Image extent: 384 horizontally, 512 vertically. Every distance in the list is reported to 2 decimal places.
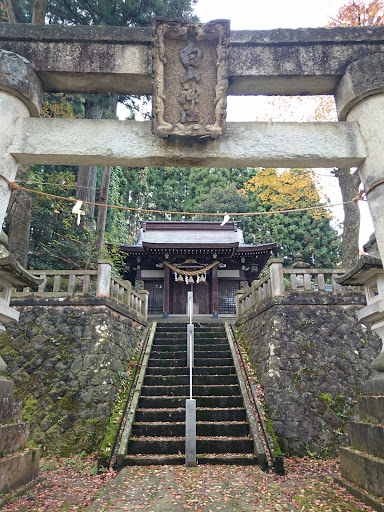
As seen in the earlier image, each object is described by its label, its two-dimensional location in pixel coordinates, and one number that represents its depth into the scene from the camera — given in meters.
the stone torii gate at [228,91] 4.09
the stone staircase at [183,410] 6.52
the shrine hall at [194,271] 15.72
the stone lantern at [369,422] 3.58
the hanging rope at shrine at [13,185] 3.87
